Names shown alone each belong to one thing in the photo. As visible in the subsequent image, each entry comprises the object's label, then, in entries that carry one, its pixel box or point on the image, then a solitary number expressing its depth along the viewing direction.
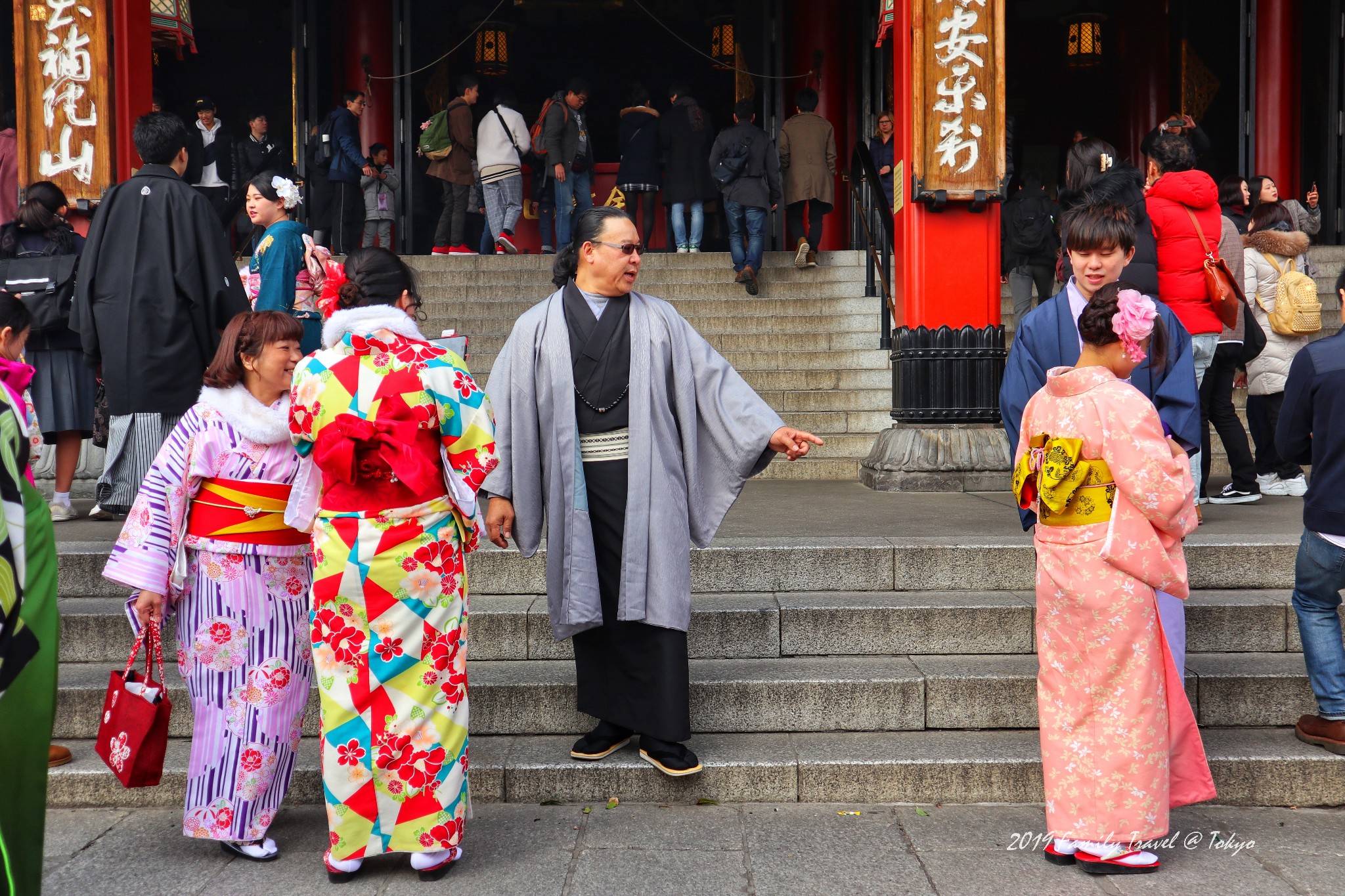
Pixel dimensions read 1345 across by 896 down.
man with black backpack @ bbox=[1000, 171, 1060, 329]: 8.71
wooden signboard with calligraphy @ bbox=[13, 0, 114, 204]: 6.77
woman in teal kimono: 4.80
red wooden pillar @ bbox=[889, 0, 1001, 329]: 6.71
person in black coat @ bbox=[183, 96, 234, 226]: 9.64
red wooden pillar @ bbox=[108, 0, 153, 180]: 6.95
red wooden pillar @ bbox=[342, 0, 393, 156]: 11.88
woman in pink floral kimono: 2.91
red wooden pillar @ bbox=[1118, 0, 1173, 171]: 12.83
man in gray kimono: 3.48
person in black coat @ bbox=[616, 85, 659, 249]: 10.20
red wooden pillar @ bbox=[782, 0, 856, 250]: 11.91
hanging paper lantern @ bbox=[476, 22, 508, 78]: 13.11
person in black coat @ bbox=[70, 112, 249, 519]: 4.78
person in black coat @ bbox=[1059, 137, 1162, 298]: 4.75
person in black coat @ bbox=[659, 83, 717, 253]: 9.94
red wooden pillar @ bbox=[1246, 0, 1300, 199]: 10.73
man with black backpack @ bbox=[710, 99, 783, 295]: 9.11
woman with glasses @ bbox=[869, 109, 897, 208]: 10.52
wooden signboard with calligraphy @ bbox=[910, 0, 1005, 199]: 6.44
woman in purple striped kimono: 3.06
